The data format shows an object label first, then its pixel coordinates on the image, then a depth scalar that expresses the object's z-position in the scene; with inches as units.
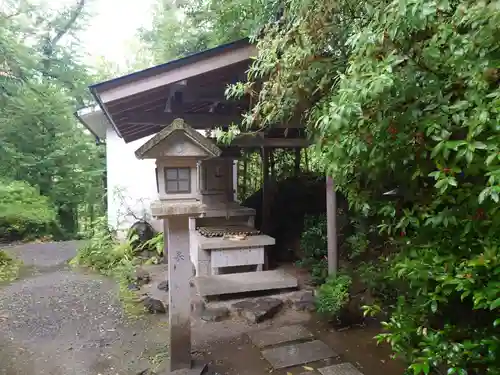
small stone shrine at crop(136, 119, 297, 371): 143.6
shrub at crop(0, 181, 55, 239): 480.1
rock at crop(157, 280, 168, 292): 268.3
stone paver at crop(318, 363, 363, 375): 148.9
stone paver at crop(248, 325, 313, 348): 176.9
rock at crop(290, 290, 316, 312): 217.2
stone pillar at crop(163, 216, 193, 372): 148.6
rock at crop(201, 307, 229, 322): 204.2
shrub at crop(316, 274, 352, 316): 189.8
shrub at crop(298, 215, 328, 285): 286.2
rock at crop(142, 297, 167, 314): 221.9
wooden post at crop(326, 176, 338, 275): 209.3
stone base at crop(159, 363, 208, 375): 145.3
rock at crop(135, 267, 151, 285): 287.3
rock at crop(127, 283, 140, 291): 274.1
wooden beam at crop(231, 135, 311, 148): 234.9
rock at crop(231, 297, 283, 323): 202.1
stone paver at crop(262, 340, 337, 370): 157.5
